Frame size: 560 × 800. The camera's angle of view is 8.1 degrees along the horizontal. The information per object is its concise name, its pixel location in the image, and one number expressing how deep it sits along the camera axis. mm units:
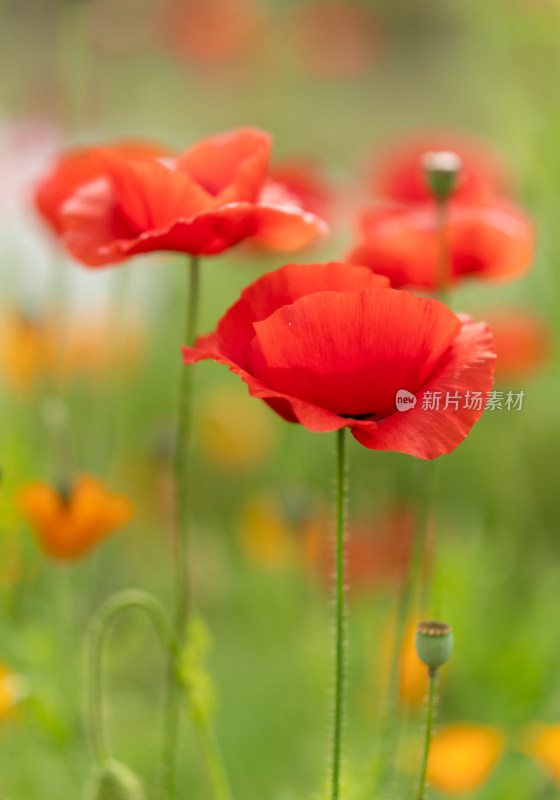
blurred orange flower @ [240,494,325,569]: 1148
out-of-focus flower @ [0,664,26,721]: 999
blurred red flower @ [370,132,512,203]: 1092
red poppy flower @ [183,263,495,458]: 891
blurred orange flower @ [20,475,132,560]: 1009
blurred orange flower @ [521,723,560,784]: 999
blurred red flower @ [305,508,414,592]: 1459
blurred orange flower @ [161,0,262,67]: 2953
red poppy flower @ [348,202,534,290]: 1004
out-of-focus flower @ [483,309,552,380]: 1554
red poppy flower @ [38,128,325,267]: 939
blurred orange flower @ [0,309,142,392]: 1355
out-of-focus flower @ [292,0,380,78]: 3262
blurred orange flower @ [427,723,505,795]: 1050
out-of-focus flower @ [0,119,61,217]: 1792
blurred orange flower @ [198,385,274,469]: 1961
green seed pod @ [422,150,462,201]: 988
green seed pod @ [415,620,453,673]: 890
